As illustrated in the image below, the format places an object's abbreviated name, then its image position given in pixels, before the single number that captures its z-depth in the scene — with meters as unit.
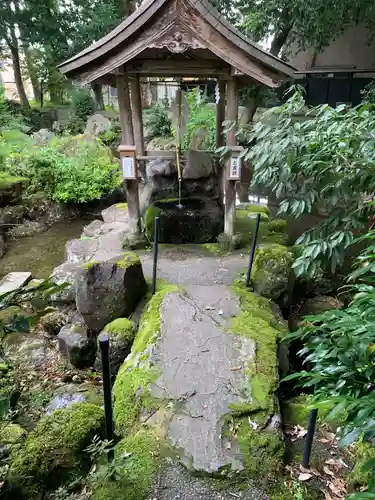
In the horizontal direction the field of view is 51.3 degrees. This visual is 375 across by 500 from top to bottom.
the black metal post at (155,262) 5.18
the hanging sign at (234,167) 6.34
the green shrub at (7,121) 11.80
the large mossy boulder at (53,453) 2.75
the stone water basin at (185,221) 7.29
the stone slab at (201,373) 3.17
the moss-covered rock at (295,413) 3.77
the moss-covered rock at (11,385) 1.74
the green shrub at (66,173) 10.88
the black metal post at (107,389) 2.40
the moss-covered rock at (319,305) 6.11
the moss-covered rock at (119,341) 4.80
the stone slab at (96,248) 7.14
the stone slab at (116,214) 9.39
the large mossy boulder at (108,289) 4.96
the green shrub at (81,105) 18.00
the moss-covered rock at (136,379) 3.55
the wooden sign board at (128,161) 6.30
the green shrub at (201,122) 12.75
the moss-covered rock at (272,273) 5.32
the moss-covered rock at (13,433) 3.38
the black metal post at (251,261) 5.32
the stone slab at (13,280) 7.48
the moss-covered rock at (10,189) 11.12
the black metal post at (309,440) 2.86
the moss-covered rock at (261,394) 3.11
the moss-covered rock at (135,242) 7.13
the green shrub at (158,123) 15.29
